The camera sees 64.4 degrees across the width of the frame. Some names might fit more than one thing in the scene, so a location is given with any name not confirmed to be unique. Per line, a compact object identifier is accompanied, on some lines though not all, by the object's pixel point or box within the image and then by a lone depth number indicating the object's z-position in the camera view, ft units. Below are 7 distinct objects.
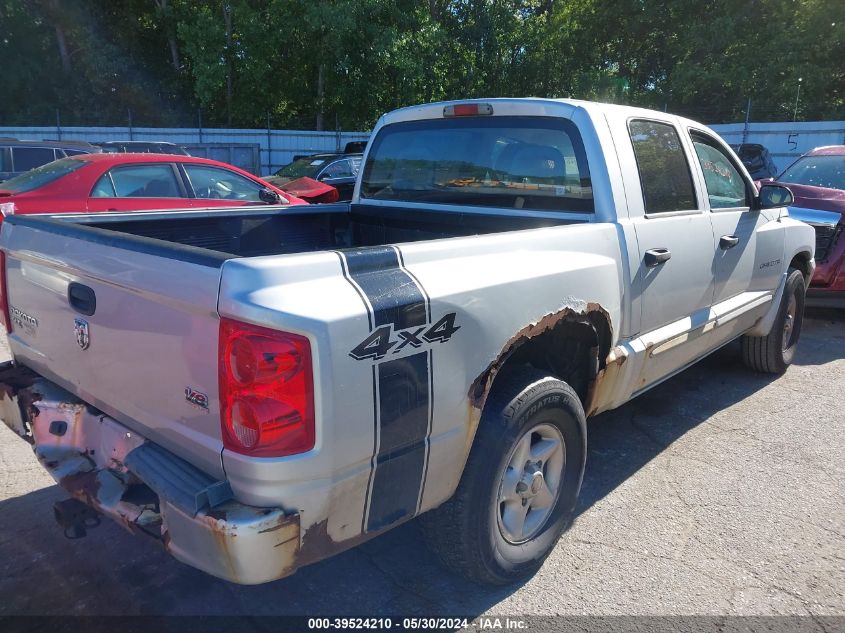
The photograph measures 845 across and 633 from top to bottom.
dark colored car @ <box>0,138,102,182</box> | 34.08
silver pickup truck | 6.18
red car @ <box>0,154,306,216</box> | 23.45
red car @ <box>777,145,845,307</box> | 21.72
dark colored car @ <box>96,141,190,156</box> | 45.57
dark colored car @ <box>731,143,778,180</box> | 49.29
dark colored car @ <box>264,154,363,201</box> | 45.44
